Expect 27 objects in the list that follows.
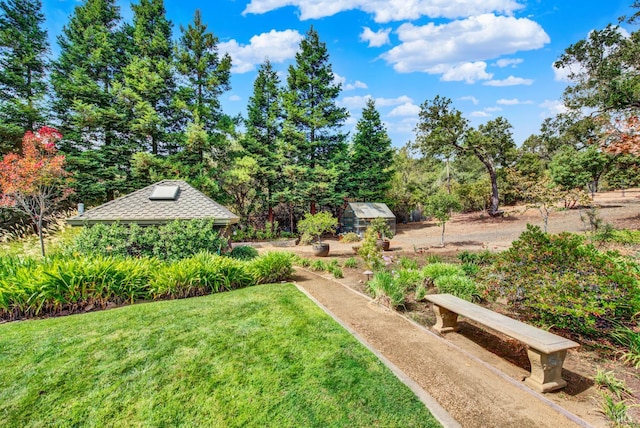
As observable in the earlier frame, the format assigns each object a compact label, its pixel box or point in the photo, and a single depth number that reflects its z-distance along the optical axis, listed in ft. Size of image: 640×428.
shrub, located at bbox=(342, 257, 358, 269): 30.92
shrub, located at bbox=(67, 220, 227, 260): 25.32
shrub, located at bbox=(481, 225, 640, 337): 12.22
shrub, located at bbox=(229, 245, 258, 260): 34.26
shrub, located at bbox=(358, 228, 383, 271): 25.80
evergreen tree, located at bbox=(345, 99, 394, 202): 67.41
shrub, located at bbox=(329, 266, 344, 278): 27.02
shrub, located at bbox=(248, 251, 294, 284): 24.91
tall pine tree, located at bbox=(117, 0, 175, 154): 50.96
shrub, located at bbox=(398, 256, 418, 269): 25.87
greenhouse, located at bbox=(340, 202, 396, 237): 59.11
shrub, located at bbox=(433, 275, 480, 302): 18.57
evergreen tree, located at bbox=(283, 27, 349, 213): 61.41
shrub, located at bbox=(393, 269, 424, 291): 20.65
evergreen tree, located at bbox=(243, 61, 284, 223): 61.11
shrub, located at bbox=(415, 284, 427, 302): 19.34
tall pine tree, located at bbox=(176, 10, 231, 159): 53.98
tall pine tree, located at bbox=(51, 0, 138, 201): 49.03
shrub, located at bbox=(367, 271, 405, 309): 18.39
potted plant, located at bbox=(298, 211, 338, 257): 40.73
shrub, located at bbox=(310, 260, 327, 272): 30.78
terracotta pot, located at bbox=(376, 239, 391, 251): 42.60
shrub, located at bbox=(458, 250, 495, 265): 27.50
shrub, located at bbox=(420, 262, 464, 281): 22.15
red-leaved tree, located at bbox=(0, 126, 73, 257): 28.63
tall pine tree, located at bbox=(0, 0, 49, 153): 45.37
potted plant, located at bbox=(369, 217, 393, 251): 39.77
